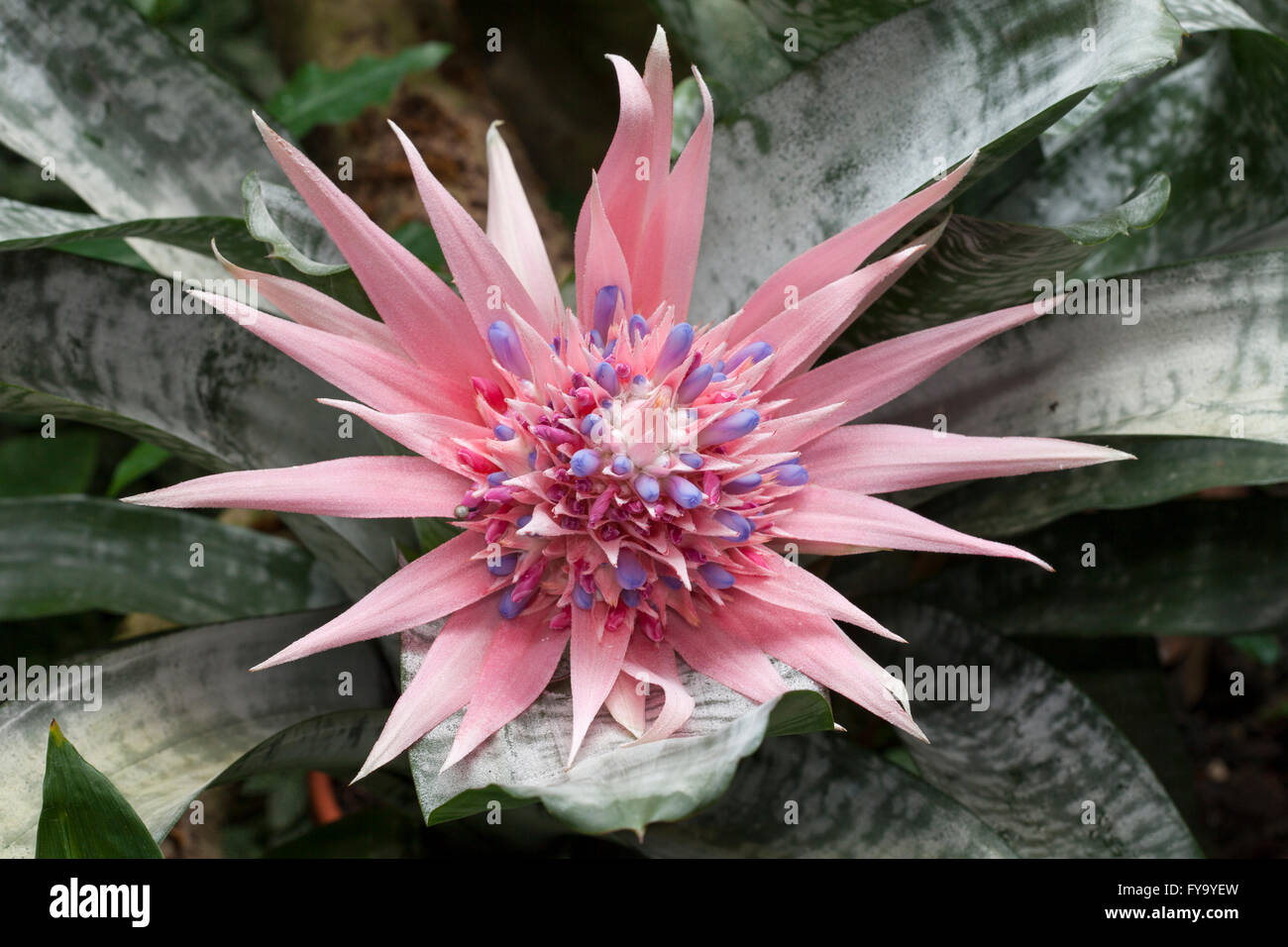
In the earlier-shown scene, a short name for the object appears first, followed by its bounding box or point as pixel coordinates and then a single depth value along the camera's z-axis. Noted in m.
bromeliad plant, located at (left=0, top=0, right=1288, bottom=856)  0.43
